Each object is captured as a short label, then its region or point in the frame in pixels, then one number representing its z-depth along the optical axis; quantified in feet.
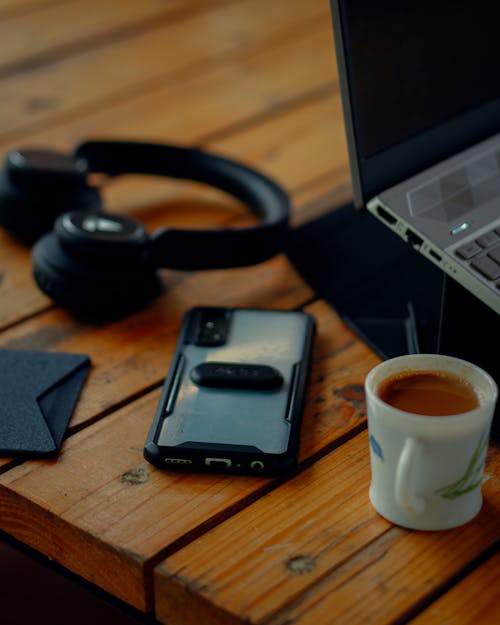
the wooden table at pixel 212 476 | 2.96
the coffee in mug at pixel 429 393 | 3.02
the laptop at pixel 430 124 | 3.29
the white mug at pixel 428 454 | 2.93
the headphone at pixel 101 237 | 3.64
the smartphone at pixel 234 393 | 3.18
